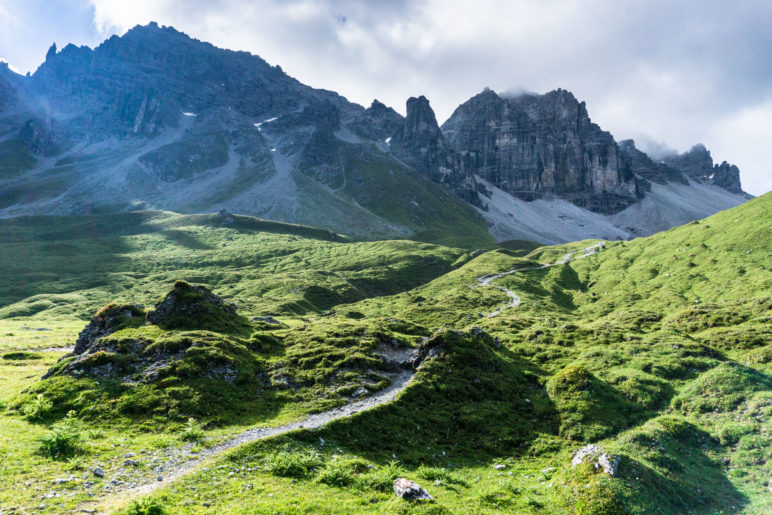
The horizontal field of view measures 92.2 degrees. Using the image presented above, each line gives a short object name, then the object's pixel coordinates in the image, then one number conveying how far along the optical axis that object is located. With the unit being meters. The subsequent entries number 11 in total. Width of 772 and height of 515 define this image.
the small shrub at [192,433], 26.02
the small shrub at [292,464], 21.75
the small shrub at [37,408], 27.25
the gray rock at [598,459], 20.59
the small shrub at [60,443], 21.69
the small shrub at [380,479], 20.80
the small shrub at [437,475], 23.37
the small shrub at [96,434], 24.79
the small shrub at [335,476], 21.03
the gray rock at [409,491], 19.11
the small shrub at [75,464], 20.28
